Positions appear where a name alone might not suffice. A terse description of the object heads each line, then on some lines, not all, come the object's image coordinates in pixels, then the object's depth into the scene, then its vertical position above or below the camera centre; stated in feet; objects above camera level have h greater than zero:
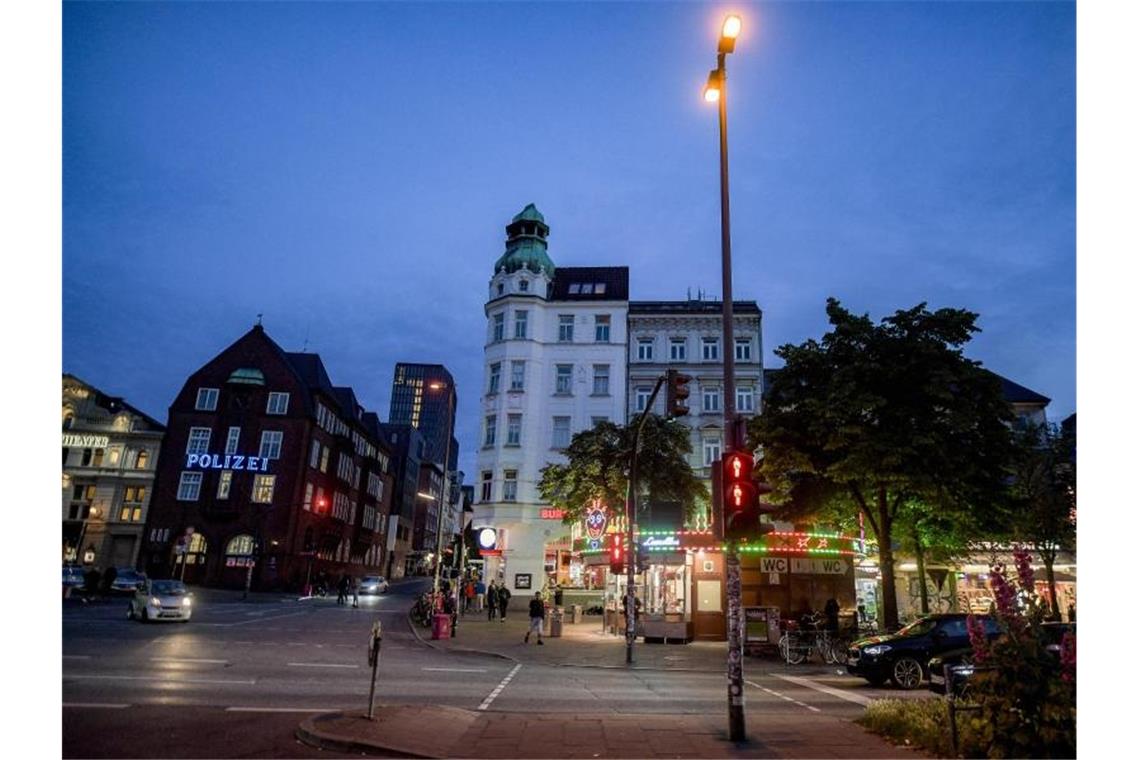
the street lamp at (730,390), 30.25 +8.29
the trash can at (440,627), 78.74 -8.86
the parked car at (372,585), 182.91 -10.82
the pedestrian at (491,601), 110.46 -8.01
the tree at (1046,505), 99.45 +11.13
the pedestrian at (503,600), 110.83 -7.78
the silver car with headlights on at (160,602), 81.76 -8.33
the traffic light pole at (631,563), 62.84 -0.46
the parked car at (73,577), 118.83 -8.71
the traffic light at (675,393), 41.34 +9.92
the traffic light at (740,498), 29.58 +2.80
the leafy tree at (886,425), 67.26 +14.78
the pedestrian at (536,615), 76.84 -6.91
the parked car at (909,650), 50.62 -5.49
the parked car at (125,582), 130.62 -9.79
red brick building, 168.66 +15.66
